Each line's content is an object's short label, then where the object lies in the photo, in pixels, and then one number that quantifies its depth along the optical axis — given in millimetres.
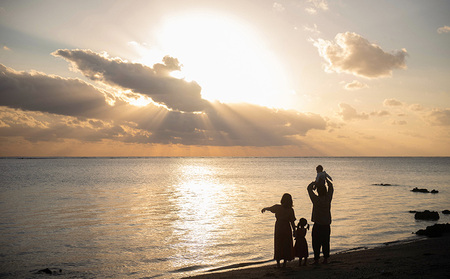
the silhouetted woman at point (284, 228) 11492
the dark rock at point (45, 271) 13646
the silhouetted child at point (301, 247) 11945
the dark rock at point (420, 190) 47869
